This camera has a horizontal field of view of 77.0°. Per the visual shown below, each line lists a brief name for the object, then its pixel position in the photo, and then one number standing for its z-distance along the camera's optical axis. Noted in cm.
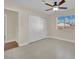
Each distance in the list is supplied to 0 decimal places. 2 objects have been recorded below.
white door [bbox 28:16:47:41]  350
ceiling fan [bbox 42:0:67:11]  219
